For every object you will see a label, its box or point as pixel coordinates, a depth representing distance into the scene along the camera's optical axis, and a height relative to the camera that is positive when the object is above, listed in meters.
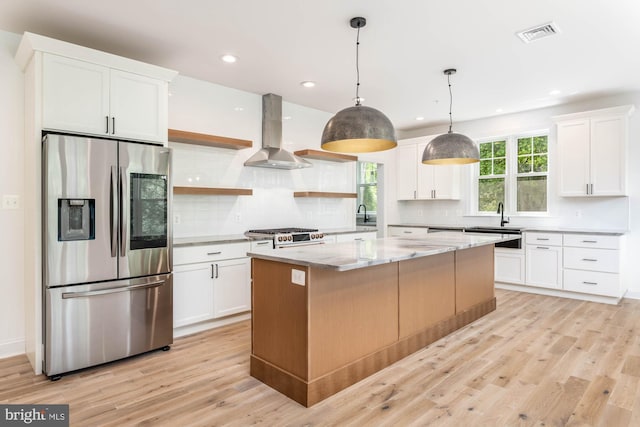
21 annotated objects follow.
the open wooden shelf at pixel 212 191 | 3.91 +0.23
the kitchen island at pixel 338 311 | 2.36 -0.72
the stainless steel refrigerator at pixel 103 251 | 2.69 -0.30
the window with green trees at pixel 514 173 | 5.71 +0.60
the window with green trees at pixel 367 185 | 7.71 +0.55
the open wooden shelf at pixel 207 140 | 3.85 +0.77
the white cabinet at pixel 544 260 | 4.99 -0.66
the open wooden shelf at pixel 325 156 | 5.12 +0.79
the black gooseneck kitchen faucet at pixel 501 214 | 5.86 -0.05
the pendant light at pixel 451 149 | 3.50 +0.59
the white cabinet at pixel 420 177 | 6.39 +0.60
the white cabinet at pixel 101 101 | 2.76 +0.88
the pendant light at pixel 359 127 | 2.55 +0.58
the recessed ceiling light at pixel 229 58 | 3.64 +1.50
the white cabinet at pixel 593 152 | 4.71 +0.77
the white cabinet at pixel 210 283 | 3.54 -0.71
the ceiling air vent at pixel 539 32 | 3.04 +1.49
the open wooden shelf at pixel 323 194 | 5.14 +0.24
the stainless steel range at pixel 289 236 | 4.14 -0.28
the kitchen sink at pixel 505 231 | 5.34 -0.30
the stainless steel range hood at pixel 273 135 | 4.69 +0.99
